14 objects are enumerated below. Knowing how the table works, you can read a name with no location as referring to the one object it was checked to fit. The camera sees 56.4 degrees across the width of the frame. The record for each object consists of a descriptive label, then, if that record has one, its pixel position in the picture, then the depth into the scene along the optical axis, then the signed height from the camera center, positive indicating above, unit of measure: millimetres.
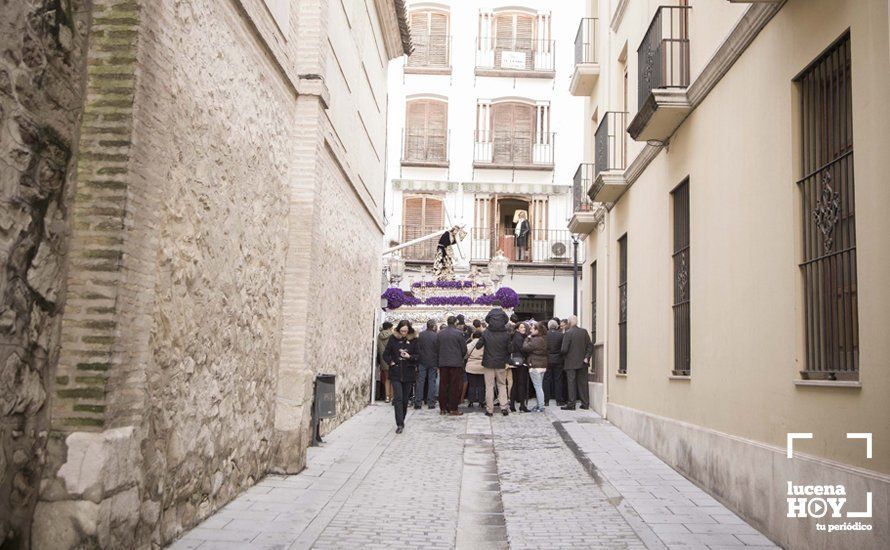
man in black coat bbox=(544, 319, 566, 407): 16344 -314
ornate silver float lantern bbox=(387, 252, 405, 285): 21531 +2003
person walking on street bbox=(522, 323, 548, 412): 16078 -311
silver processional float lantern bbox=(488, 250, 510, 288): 20828 +1994
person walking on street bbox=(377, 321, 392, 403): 17531 -183
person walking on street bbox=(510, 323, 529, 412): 16031 -411
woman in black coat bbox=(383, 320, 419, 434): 12547 -380
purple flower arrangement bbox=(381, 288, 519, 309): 20016 +1130
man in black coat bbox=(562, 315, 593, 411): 16094 -76
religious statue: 22375 +2539
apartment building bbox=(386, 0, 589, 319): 29672 +7897
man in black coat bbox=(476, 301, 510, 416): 15062 -4
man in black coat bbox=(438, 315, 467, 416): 14539 -357
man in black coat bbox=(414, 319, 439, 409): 15711 -33
